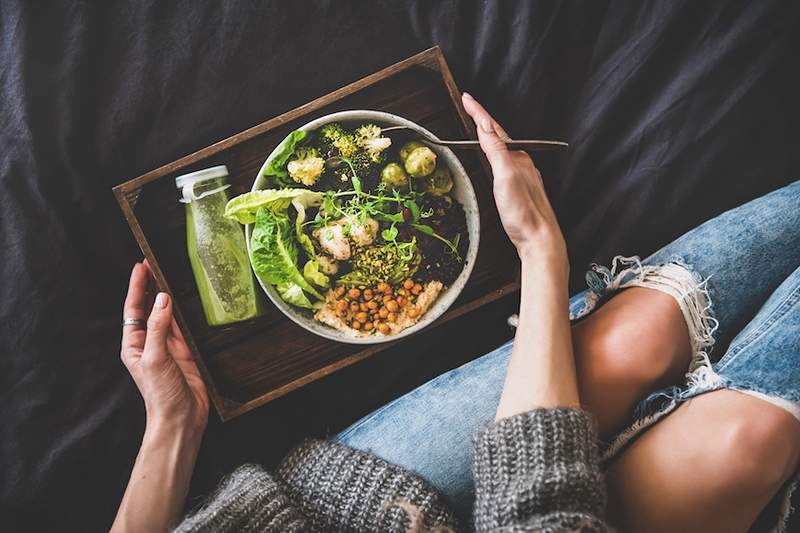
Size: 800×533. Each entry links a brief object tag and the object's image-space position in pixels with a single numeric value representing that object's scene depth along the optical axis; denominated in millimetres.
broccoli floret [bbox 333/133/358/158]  1364
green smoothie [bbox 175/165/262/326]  1370
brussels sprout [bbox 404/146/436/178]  1354
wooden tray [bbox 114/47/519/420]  1398
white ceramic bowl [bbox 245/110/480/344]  1336
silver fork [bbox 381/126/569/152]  1312
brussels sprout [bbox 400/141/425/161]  1376
